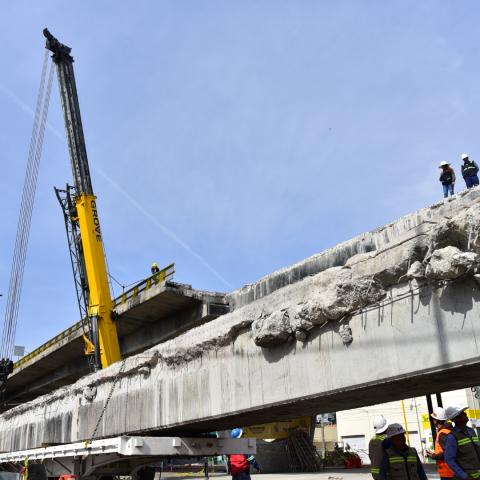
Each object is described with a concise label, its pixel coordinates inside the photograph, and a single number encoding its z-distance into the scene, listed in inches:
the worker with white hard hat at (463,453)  189.5
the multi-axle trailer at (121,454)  322.5
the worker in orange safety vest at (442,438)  219.9
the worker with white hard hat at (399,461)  207.6
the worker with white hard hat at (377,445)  217.9
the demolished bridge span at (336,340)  199.8
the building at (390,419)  1326.3
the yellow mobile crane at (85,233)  940.6
